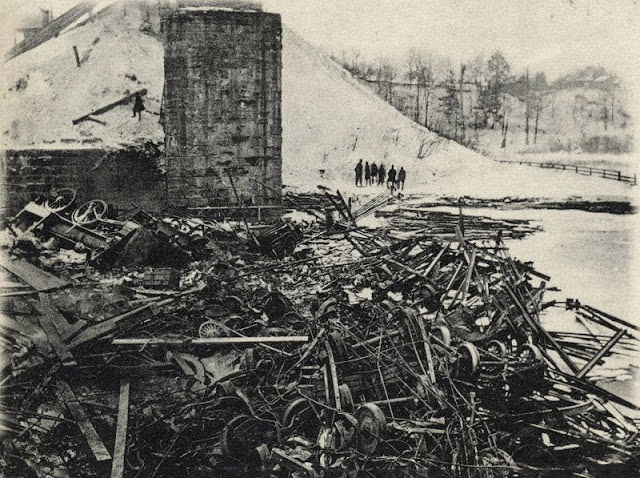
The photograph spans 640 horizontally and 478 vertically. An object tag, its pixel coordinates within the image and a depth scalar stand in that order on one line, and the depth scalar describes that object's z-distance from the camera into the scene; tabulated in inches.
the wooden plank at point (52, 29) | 712.4
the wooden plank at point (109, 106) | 686.5
